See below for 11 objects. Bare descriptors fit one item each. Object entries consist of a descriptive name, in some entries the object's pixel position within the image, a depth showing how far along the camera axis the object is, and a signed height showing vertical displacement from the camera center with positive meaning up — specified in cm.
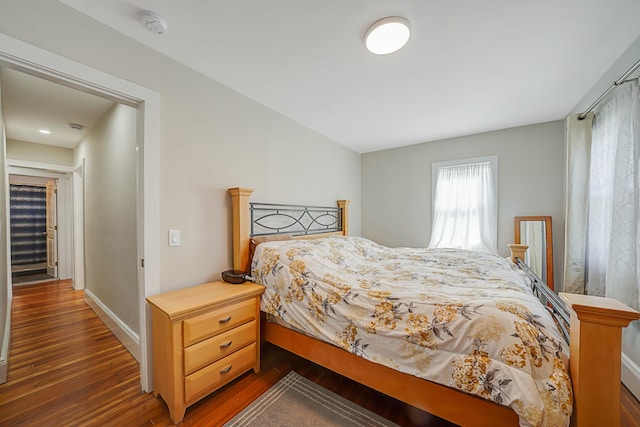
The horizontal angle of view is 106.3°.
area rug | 146 -130
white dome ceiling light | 146 +114
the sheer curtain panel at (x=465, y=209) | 339 +2
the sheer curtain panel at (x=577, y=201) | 238 +10
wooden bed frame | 90 -80
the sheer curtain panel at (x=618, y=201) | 166 +8
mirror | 301 -40
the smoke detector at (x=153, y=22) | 141 +113
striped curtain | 515 -33
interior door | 457 -41
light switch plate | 181 -22
